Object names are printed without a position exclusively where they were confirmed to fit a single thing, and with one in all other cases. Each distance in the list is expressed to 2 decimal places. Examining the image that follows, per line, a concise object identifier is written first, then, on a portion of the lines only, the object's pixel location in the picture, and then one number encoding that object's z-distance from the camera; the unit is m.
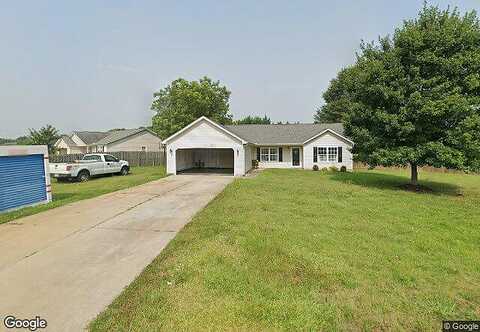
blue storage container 10.15
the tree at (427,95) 14.25
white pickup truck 19.48
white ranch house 21.75
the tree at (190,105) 39.66
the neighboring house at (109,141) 41.61
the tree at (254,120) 61.59
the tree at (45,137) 48.53
